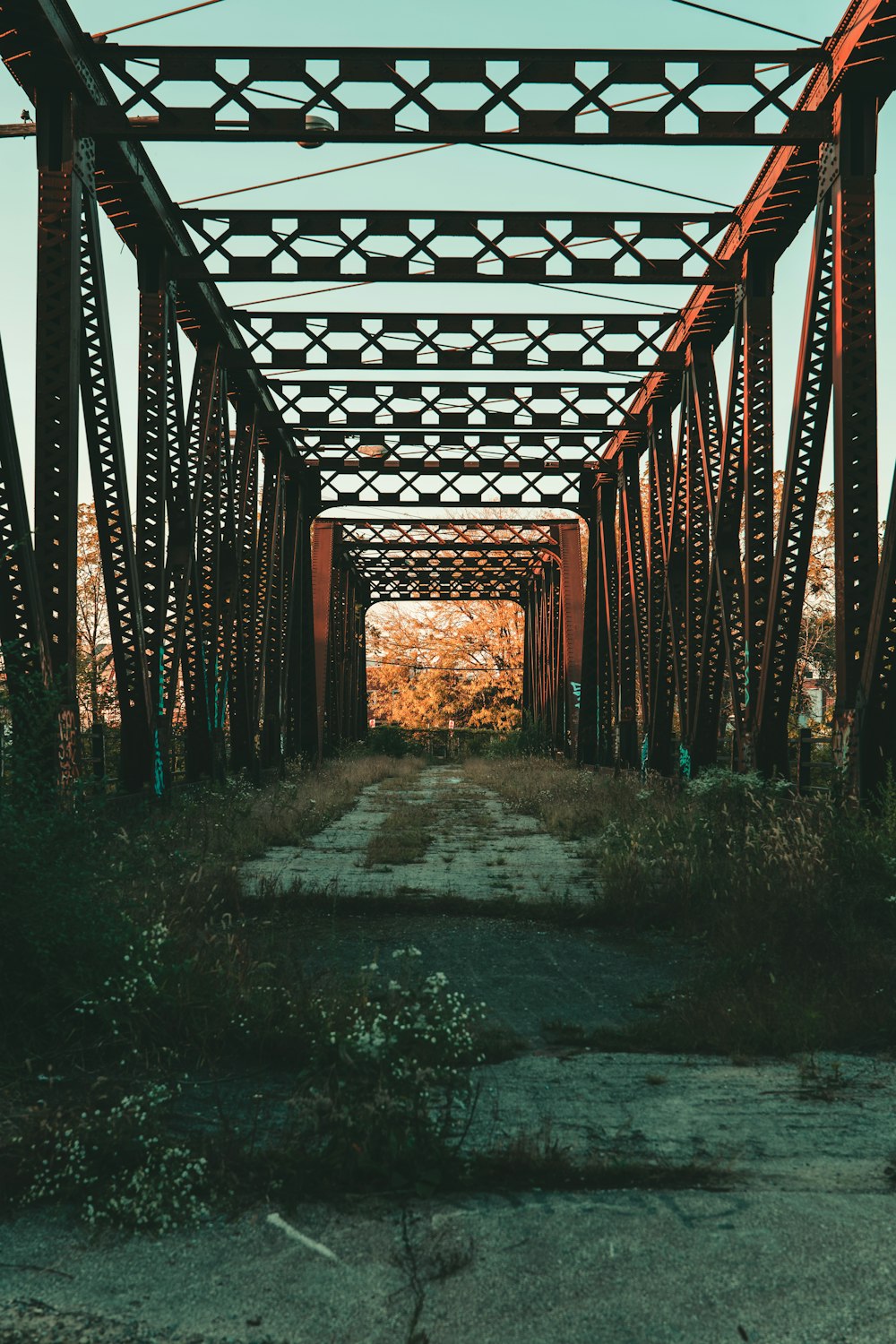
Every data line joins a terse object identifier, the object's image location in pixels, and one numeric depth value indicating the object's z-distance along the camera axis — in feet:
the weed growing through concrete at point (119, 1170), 11.15
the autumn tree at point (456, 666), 184.96
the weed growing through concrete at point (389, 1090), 12.07
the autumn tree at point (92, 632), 127.13
